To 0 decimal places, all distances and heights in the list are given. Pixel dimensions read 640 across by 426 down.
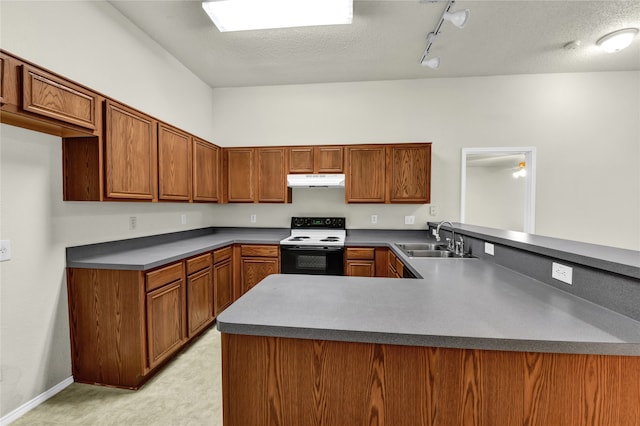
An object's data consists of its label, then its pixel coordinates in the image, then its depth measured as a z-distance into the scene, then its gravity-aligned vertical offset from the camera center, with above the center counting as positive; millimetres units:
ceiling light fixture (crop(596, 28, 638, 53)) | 2541 +1596
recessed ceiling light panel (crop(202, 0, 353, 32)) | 2117 +1576
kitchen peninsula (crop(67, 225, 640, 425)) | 889 -524
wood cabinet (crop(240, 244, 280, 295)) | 3303 -677
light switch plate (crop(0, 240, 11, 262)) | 1640 -261
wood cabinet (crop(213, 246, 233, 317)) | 2982 -810
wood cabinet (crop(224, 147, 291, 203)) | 3533 +419
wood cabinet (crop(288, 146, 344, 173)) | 3430 +609
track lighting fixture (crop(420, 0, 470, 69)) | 1967 +1467
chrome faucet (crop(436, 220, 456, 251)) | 2646 -336
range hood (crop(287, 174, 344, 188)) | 3416 +333
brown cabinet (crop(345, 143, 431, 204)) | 3318 +419
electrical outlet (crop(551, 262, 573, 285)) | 1311 -322
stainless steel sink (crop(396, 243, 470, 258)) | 2633 -438
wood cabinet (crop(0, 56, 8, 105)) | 1354 +651
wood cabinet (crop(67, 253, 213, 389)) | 1967 -863
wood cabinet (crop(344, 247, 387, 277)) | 3129 -614
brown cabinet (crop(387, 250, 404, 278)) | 2424 -578
